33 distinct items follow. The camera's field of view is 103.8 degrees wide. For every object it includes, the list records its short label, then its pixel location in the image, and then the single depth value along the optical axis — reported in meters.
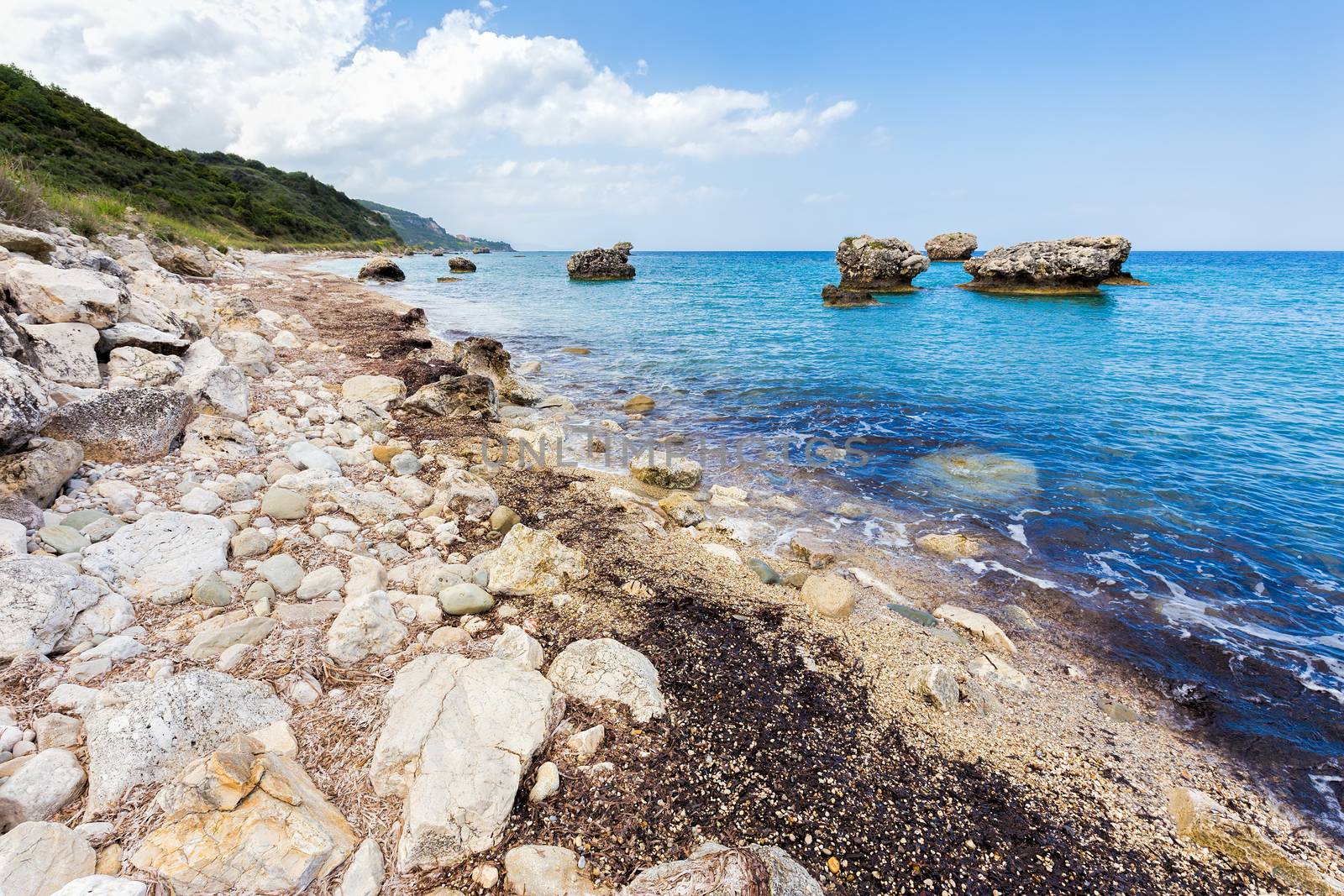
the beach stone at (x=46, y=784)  2.34
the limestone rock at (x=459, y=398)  10.27
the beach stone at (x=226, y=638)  3.44
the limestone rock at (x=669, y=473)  8.94
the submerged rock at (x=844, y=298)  42.19
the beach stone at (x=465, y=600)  4.44
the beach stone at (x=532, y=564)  4.93
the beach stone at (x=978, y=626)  5.45
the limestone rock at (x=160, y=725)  2.53
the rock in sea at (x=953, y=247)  78.88
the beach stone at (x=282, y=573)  4.21
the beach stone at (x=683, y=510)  7.54
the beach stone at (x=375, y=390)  10.31
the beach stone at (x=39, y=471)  4.05
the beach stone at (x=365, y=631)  3.72
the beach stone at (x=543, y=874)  2.60
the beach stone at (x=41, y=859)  2.02
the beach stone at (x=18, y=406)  4.13
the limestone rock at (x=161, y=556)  3.80
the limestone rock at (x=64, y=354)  5.34
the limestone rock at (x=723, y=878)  2.42
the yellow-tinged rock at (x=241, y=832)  2.26
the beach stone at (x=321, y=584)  4.23
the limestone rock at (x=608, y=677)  3.74
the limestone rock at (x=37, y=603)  3.04
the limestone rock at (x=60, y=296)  5.97
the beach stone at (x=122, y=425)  5.10
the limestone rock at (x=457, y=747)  2.69
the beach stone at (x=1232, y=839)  3.35
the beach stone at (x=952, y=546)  7.28
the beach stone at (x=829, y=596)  5.54
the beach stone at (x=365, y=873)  2.42
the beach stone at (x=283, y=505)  5.13
